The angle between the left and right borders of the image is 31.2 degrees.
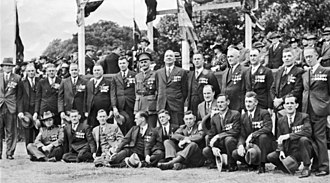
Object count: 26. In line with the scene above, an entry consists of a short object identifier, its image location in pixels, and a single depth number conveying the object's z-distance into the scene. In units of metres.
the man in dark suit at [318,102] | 8.08
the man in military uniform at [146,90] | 9.70
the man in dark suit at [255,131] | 8.25
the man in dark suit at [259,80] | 8.67
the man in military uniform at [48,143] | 10.40
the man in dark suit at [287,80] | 8.32
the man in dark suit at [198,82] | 9.26
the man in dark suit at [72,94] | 10.51
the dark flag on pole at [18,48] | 14.04
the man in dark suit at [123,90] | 10.09
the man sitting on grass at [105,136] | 9.73
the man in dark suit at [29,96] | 11.09
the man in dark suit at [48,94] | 10.86
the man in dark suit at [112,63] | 11.70
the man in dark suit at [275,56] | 10.47
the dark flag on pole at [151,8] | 14.06
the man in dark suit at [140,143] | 9.21
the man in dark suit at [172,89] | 9.42
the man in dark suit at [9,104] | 10.89
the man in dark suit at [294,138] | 7.96
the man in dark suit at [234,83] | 8.90
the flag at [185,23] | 11.89
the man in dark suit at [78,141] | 10.04
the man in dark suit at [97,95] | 10.21
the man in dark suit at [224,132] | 8.51
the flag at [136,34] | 13.37
